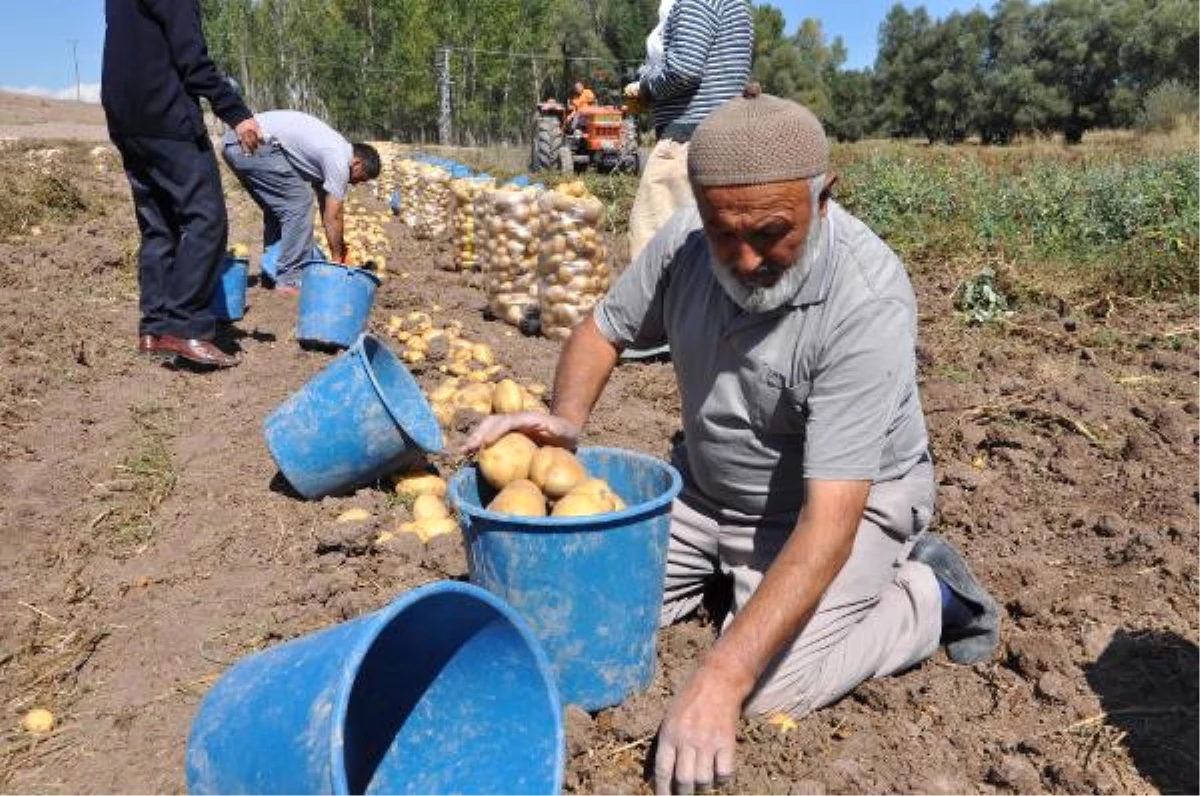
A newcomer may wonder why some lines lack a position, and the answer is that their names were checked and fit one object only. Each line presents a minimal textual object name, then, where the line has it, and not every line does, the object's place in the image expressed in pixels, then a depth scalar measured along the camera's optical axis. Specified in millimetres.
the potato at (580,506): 2205
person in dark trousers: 4805
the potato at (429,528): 3222
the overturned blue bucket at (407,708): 1612
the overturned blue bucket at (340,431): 3457
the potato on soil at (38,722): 2371
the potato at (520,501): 2217
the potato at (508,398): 3492
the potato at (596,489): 2275
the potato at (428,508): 3299
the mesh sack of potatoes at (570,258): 5535
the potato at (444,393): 4488
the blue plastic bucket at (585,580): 2133
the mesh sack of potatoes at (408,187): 11086
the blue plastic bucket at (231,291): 6043
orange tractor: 17281
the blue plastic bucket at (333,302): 5285
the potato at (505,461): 2330
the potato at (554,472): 2314
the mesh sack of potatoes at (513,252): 6090
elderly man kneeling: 1978
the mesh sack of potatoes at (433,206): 10180
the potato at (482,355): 5109
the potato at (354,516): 3346
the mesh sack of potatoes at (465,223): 7902
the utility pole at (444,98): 31359
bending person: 6449
